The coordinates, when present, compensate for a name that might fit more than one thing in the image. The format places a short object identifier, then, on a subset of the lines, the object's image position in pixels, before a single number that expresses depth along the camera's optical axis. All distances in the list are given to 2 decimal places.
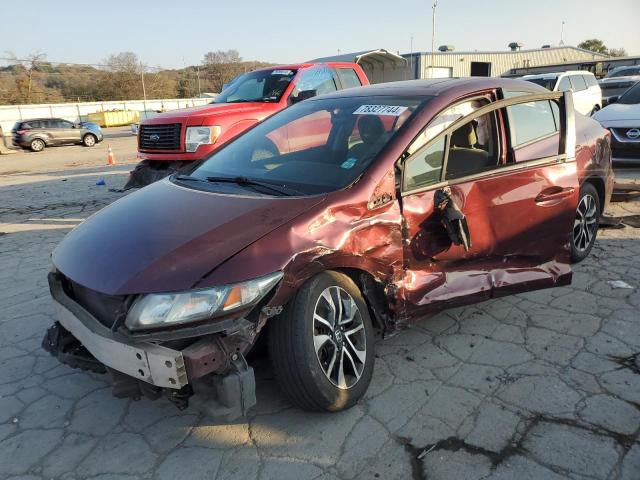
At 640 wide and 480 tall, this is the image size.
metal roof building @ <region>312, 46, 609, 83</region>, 19.45
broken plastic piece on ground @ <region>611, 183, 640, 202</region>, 6.33
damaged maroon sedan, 2.13
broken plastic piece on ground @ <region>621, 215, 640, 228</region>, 5.66
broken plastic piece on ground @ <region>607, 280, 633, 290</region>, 4.00
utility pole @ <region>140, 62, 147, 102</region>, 60.36
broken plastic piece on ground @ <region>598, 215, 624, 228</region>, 5.59
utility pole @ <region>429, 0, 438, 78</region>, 31.60
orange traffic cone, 14.44
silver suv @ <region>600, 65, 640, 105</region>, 16.44
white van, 13.23
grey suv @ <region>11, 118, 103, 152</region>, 21.72
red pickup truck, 6.28
